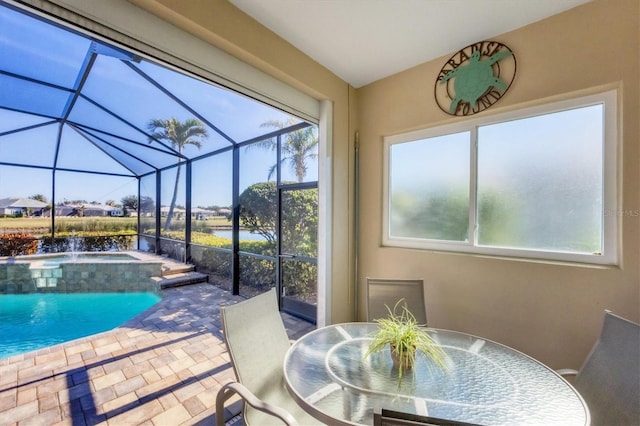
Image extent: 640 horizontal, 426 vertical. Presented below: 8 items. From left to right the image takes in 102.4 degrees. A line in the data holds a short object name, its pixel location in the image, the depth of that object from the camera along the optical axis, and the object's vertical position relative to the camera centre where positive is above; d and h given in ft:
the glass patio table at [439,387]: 3.41 -2.67
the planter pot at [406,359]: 4.32 -2.47
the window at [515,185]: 6.35 +0.85
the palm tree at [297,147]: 11.91 +3.21
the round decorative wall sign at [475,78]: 7.41 +4.13
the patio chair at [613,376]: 3.81 -2.61
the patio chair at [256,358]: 4.41 -2.78
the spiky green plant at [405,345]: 4.33 -2.28
